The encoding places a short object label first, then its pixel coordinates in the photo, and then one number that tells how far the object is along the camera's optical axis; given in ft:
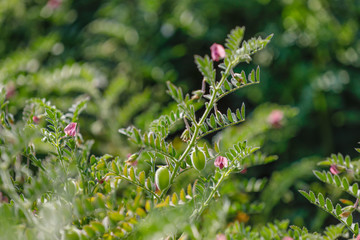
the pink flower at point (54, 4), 11.15
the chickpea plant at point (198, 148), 3.99
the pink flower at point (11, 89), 6.55
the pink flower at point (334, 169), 4.29
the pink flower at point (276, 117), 7.48
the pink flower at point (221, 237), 4.06
